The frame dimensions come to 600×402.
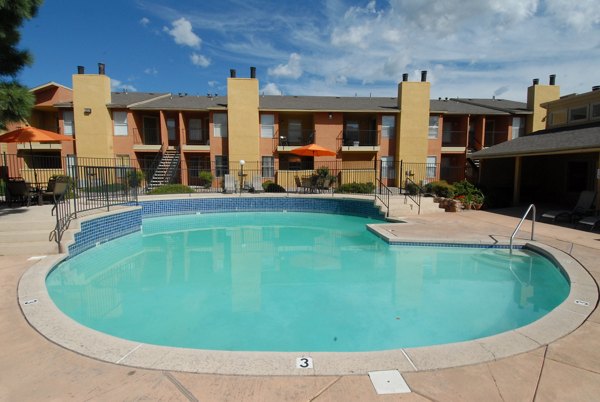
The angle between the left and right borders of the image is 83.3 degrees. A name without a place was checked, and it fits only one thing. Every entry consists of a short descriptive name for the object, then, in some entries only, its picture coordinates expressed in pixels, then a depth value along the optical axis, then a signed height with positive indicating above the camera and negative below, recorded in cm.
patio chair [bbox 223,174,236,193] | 1794 -68
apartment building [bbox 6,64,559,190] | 2170 +291
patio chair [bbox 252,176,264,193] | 1827 -69
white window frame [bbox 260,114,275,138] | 2233 +304
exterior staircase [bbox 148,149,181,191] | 2093 +17
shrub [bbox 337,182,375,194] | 1797 -88
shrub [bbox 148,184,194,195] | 1709 -95
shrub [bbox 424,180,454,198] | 1552 -83
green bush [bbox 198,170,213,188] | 2088 -36
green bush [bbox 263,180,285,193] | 1867 -97
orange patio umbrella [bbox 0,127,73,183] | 1080 +113
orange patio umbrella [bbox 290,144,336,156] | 1772 +110
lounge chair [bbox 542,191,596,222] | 1135 -129
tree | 783 +279
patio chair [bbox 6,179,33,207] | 1047 -62
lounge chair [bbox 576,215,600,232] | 996 -148
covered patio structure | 1280 +21
